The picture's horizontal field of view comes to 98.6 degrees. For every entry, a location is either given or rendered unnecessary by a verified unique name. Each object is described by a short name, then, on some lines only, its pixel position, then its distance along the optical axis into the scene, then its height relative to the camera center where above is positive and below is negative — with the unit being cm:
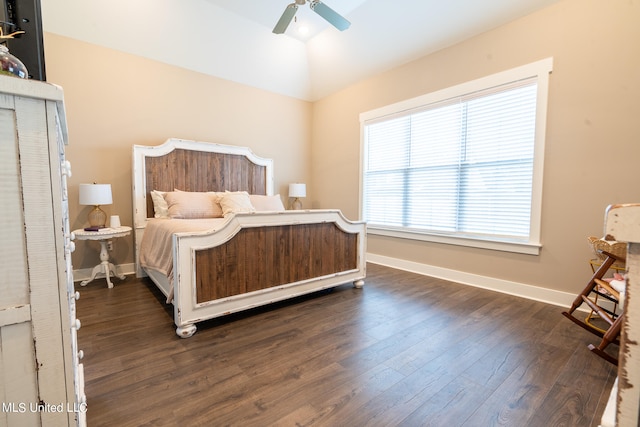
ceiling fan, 257 +176
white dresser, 61 -16
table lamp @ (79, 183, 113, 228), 292 -4
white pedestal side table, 283 -54
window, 274 +40
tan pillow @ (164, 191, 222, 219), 334 -13
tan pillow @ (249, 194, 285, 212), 388 -12
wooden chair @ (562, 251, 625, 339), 183 -71
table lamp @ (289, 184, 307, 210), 478 +5
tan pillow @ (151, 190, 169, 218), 343 -14
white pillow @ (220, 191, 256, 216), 354 -10
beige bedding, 231 -44
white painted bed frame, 192 -52
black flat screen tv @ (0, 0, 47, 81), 98 +61
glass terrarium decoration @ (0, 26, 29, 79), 70 +34
